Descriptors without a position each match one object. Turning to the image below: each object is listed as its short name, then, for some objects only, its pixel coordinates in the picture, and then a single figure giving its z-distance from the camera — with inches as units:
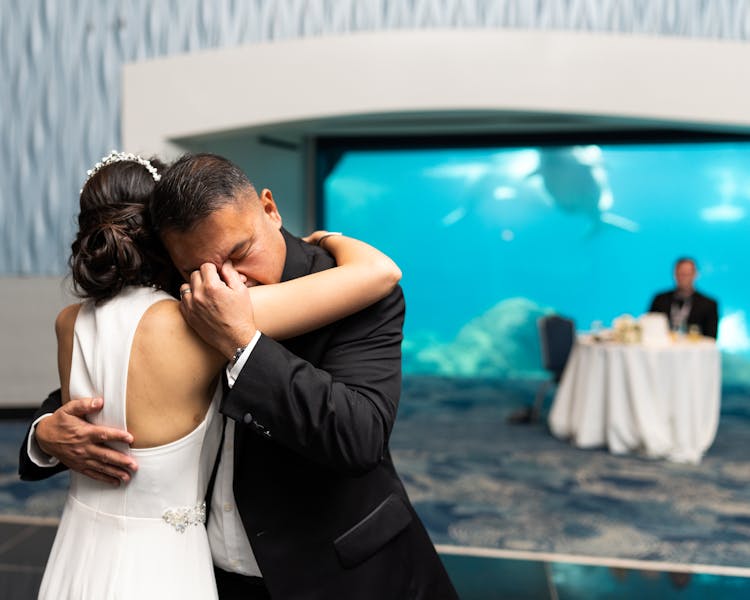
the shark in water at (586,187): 402.3
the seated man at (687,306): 274.4
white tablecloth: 227.0
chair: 273.3
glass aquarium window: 392.8
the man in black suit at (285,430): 45.1
